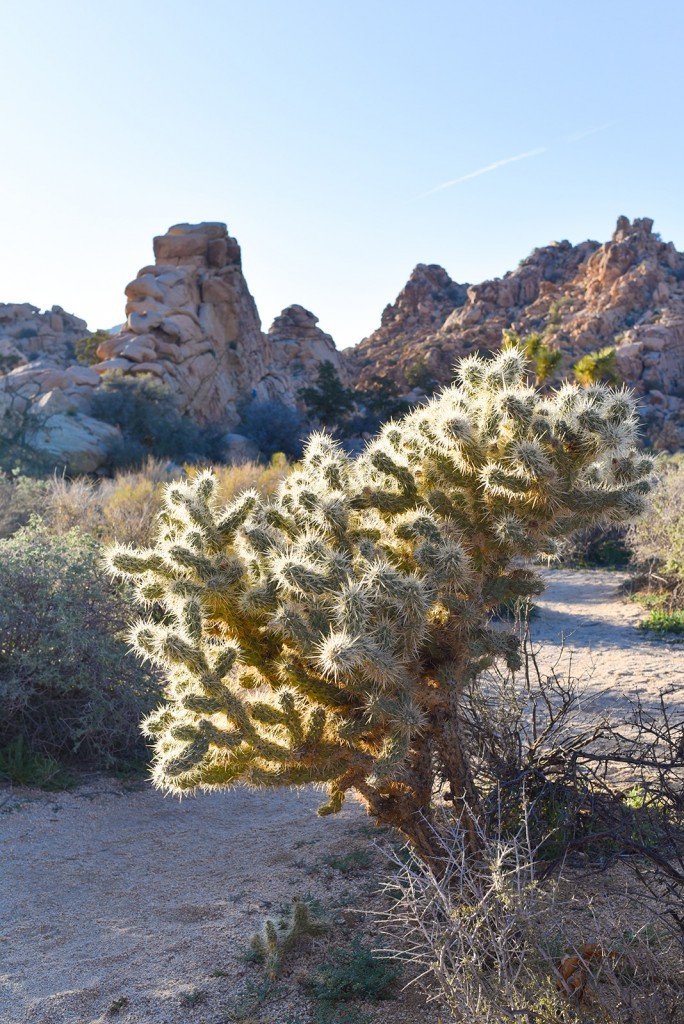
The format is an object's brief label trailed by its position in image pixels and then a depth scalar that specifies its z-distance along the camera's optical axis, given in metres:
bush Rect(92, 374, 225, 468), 27.55
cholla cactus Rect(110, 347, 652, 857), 2.93
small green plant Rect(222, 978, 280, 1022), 2.94
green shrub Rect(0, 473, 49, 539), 10.02
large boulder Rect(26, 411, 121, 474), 19.25
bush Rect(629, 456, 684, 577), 11.15
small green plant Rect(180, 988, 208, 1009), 3.06
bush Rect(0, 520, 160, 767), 5.70
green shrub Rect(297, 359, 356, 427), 37.25
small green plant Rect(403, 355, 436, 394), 50.69
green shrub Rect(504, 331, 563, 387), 30.16
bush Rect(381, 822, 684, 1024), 2.19
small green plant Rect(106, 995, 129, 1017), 3.06
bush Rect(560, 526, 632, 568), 16.44
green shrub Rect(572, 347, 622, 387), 29.31
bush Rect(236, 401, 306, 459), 32.03
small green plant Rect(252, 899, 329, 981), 3.20
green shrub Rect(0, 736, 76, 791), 5.61
